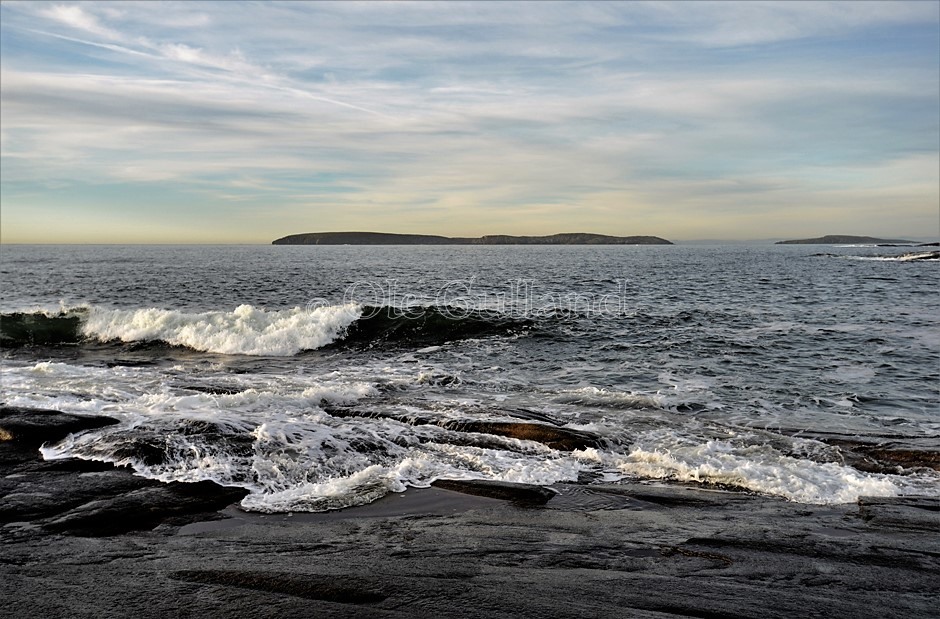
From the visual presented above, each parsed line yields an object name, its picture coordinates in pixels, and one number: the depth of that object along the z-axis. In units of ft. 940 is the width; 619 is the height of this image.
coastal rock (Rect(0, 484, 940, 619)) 15.78
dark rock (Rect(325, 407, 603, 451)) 31.39
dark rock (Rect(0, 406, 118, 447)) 30.37
